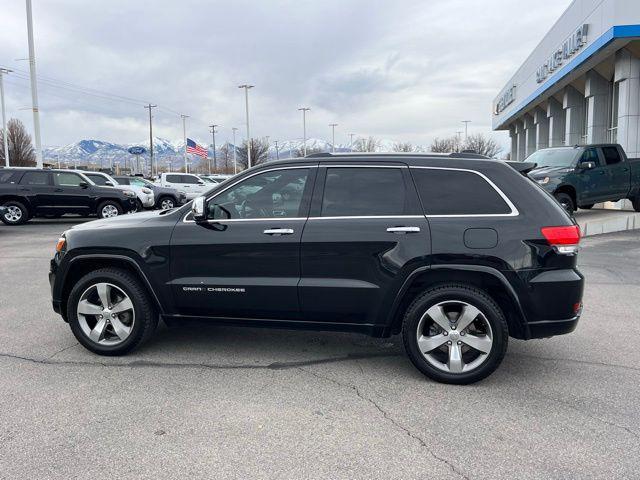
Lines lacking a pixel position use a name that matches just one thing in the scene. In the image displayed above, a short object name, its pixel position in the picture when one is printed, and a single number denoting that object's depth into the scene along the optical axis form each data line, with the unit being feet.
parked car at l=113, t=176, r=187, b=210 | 75.92
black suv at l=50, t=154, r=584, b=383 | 13.05
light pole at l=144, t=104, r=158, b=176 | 221.05
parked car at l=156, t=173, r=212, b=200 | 85.47
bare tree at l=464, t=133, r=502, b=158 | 256.32
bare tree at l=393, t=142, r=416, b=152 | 280.27
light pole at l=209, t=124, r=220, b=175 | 302.99
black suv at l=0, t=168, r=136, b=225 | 54.08
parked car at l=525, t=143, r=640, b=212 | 40.96
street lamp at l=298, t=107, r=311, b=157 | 241.55
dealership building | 57.98
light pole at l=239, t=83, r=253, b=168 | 190.90
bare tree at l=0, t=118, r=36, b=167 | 237.86
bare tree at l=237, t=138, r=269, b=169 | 269.64
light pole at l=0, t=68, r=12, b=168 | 151.23
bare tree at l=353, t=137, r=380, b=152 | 287.96
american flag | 153.74
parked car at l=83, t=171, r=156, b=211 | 58.94
